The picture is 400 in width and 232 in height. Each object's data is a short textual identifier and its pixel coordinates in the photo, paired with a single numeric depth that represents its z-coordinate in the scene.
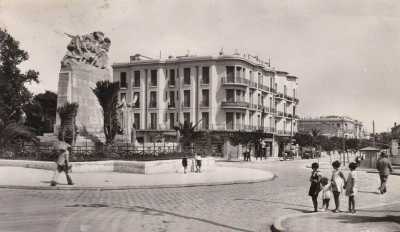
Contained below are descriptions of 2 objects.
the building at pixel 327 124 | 131.12
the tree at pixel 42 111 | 54.94
